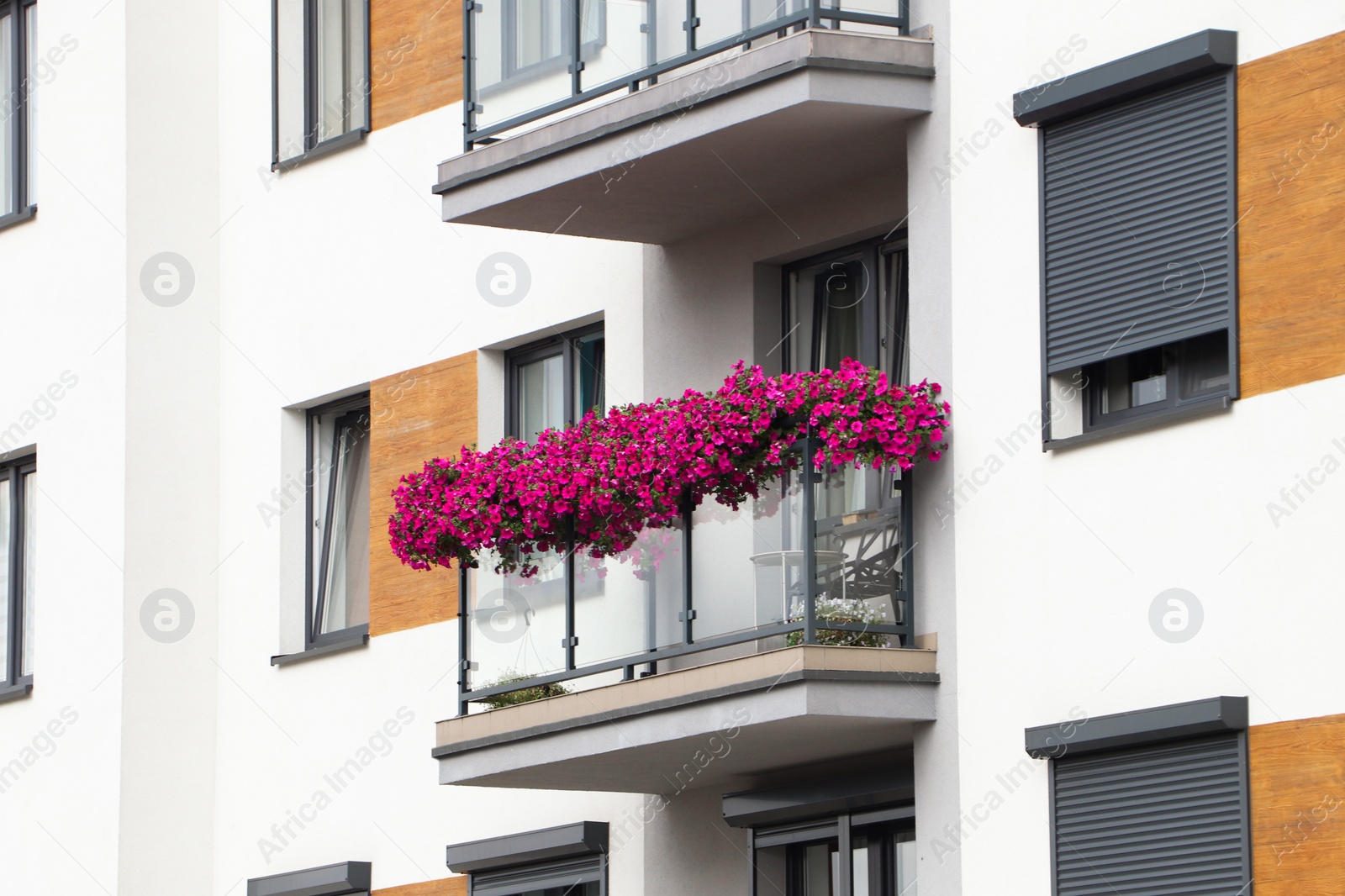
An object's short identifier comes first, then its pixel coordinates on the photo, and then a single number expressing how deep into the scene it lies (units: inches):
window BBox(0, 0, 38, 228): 798.5
